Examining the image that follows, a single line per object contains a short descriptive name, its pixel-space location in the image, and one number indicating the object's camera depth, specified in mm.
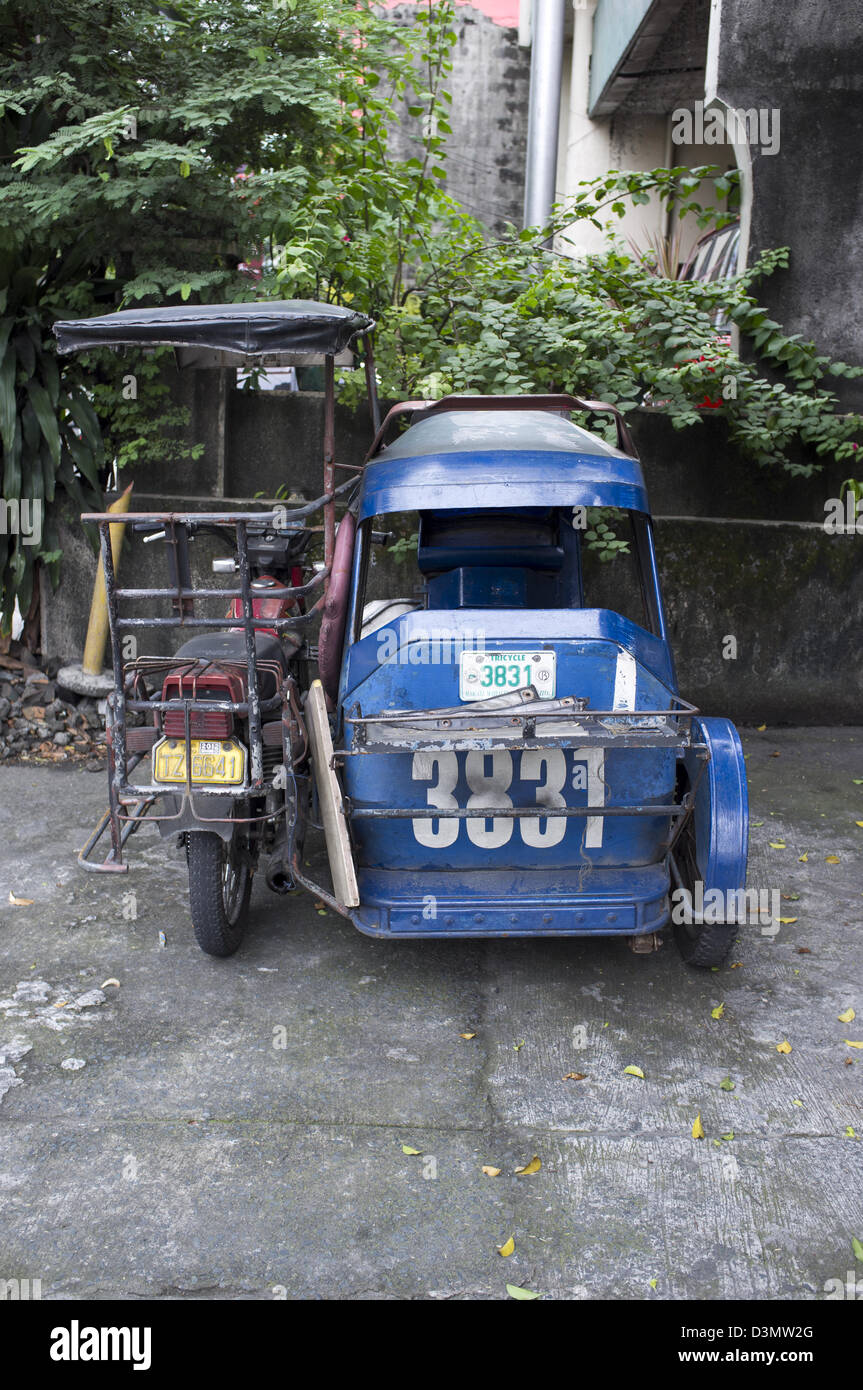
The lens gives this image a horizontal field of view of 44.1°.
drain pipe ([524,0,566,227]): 10781
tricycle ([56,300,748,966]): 3424
